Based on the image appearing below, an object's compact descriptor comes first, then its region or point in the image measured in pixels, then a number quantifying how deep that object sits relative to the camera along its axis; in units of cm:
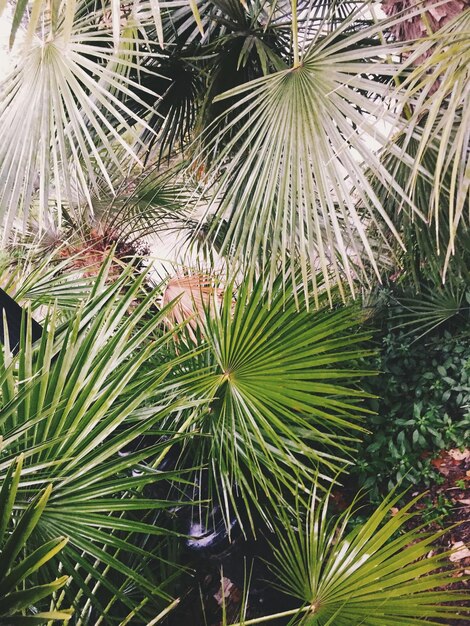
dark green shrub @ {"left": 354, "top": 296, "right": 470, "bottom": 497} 271
